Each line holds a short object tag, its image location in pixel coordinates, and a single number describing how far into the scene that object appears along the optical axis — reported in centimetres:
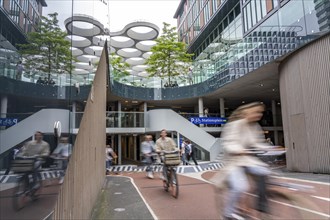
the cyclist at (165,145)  860
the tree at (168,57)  3017
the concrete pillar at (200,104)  2655
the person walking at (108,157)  1579
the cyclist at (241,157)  388
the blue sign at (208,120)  2394
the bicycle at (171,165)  785
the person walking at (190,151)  1831
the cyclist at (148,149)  1066
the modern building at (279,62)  1235
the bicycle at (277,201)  378
